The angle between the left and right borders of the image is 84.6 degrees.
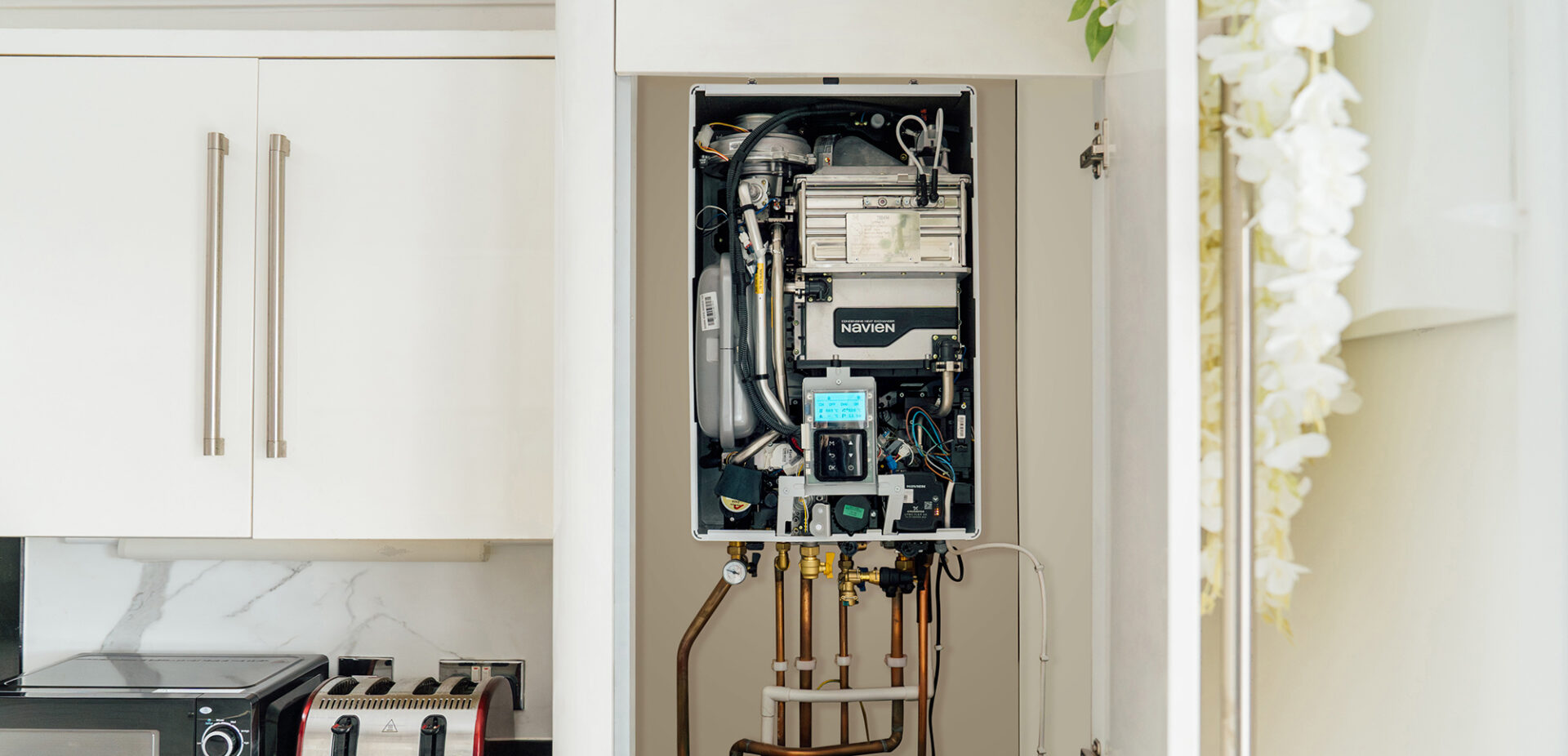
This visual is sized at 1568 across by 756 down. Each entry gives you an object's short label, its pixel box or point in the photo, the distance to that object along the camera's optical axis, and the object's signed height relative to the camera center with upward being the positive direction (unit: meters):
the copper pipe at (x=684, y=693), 1.59 -0.57
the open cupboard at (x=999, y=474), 1.59 -0.17
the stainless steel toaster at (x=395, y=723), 1.25 -0.50
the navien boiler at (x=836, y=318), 1.29 +0.10
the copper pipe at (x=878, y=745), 1.56 -0.66
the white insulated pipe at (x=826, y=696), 1.56 -0.56
